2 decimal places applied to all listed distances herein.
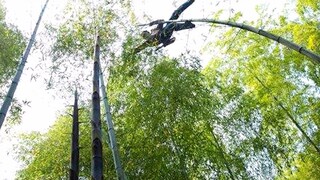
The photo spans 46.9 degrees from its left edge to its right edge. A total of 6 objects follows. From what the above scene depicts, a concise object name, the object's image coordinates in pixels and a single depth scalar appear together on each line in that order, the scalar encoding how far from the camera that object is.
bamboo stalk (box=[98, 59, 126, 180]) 3.58
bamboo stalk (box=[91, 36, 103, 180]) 2.55
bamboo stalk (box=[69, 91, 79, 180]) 2.81
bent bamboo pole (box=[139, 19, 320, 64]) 3.23
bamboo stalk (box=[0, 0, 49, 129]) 3.39
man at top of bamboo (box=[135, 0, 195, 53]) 4.54
